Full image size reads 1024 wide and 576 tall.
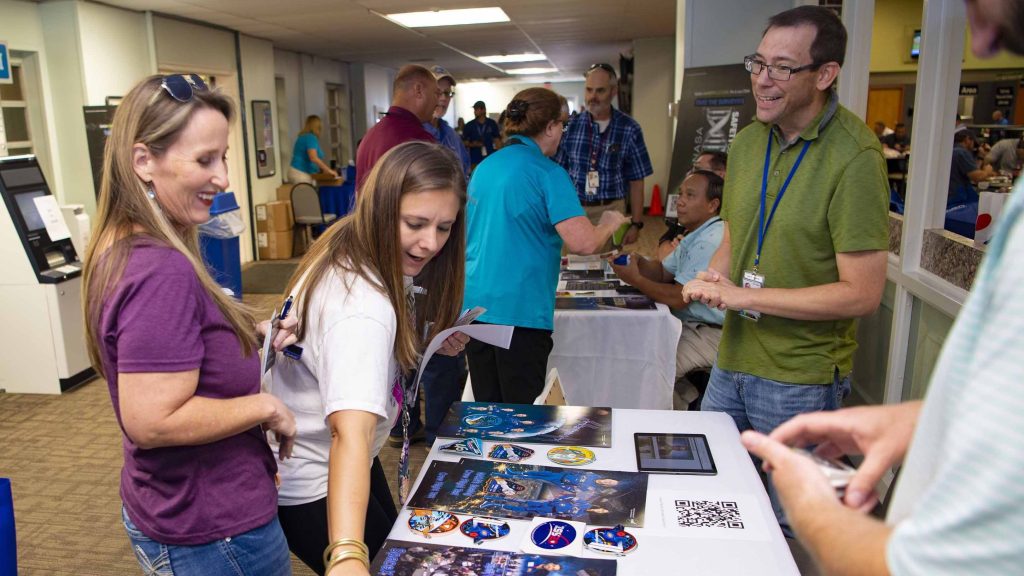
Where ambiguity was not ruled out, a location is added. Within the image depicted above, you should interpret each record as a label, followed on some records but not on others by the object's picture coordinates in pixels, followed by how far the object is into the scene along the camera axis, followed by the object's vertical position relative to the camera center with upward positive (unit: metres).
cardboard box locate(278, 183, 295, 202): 9.36 -0.53
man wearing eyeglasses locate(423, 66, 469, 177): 5.27 +0.21
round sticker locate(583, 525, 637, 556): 1.21 -0.66
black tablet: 1.50 -0.66
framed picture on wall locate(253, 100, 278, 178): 8.89 +0.15
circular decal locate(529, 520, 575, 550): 1.23 -0.66
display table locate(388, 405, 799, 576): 1.17 -0.66
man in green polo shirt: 1.66 -0.21
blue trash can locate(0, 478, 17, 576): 1.48 -0.77
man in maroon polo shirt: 3.74 +0.18
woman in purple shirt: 1.08 -0.31
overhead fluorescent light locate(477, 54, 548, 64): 13.14 +1.66
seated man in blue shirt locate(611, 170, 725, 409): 3.15 -0.56
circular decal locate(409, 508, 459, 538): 1.28 -0.67
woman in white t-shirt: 1.13 -0.32
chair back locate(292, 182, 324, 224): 8.63 -0.64
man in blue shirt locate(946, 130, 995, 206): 3.08 -0.15
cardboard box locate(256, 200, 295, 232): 8.55 -0.77
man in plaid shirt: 5.00 -0.04
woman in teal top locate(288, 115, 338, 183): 9.71 -0.08
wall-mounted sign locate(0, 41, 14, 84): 4.38 +0.54
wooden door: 10.84 +0.62
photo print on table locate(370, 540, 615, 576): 1.15 -0.67
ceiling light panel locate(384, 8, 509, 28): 7.52 +1.41
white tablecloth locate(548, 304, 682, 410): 3.07 -0.90
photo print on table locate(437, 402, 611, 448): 1.67 -0.66
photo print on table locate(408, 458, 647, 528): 1.33 -0.66
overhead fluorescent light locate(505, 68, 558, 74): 16.85 +1.85
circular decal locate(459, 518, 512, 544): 1.26 -0.66
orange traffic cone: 11.43 -0.87
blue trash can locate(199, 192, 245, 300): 5.89 -0.72
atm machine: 4.28 -0.83
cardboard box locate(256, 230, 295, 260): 8.61 -1.12
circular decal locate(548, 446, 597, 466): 1.54 -0.66
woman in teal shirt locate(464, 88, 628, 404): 2.54 -0.32
